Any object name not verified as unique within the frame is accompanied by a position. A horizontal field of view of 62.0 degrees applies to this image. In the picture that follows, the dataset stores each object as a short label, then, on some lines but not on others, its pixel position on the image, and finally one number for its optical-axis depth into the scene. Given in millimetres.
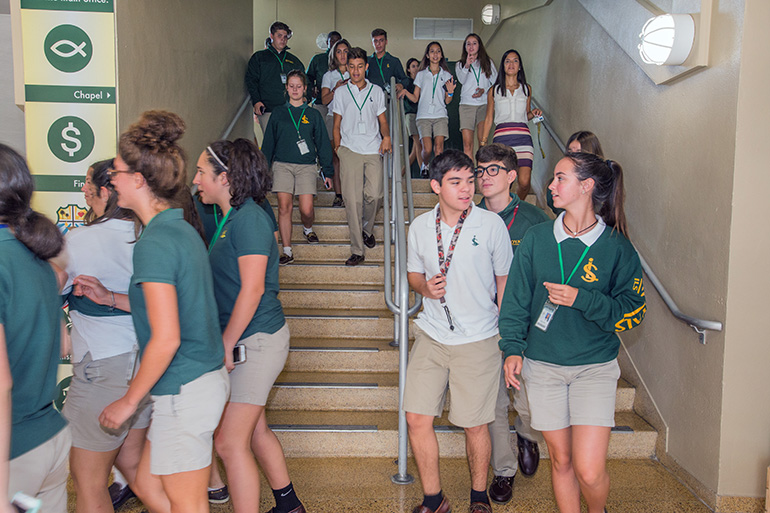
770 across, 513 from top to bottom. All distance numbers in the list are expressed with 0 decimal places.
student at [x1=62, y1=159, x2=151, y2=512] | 2100
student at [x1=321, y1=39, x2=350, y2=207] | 6102
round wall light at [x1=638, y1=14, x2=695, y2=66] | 3037
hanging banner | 3174
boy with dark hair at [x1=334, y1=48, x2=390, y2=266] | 5168
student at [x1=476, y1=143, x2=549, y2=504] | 3062
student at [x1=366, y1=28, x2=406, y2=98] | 6688
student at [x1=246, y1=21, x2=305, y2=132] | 6465
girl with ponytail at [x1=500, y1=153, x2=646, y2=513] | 2311
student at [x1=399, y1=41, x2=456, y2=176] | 6230
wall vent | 9781
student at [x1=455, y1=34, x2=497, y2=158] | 6152
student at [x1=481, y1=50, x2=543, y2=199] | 5250
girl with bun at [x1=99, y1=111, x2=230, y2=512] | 1712
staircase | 3490
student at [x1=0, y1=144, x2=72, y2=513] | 1414
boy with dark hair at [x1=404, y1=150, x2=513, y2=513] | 2689
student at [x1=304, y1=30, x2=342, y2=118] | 6957
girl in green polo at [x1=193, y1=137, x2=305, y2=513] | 2293
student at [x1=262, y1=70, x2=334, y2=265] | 5156
